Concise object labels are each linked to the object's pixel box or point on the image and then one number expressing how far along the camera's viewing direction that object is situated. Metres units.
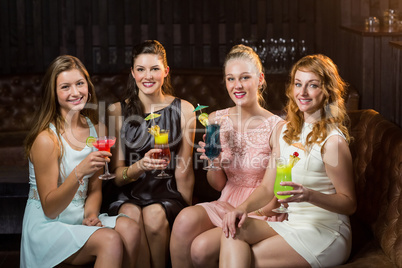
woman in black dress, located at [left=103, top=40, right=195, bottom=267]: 3.27
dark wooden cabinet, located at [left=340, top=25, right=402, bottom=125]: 4.15
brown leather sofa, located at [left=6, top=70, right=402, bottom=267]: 2.97
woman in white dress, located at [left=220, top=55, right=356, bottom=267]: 2.77
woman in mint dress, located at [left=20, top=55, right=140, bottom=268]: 2.93
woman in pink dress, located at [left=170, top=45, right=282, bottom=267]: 3.32
